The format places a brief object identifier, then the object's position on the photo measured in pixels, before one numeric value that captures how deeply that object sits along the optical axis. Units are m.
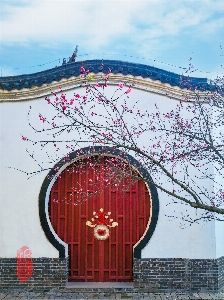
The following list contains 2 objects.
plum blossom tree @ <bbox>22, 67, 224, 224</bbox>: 8.06
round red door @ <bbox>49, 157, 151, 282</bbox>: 8.27
